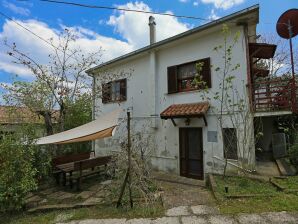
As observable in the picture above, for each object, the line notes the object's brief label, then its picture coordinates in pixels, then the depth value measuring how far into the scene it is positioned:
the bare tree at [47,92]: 12.31
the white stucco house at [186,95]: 9.19
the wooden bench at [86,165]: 8.48
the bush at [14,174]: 6.37
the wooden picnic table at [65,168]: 8.79
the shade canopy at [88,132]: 8.57
